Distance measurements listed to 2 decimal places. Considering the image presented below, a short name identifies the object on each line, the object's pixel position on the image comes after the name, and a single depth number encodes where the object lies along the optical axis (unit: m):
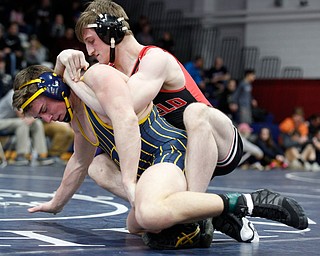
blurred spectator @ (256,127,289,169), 15.01
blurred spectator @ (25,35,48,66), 15.57
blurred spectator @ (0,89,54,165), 12.53
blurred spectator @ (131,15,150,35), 19.77
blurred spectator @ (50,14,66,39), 17.78
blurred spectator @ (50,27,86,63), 17.11
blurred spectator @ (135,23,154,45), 19.39
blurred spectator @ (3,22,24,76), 14.78
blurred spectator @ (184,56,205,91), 16.98
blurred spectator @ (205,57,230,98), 17.94
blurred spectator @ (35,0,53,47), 17.56
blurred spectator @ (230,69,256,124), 16.39
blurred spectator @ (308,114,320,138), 16.87
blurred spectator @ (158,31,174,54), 19.20
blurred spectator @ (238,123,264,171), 14.55
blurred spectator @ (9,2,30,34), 17.25
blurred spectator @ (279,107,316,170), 15.65
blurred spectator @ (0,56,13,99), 13.49
